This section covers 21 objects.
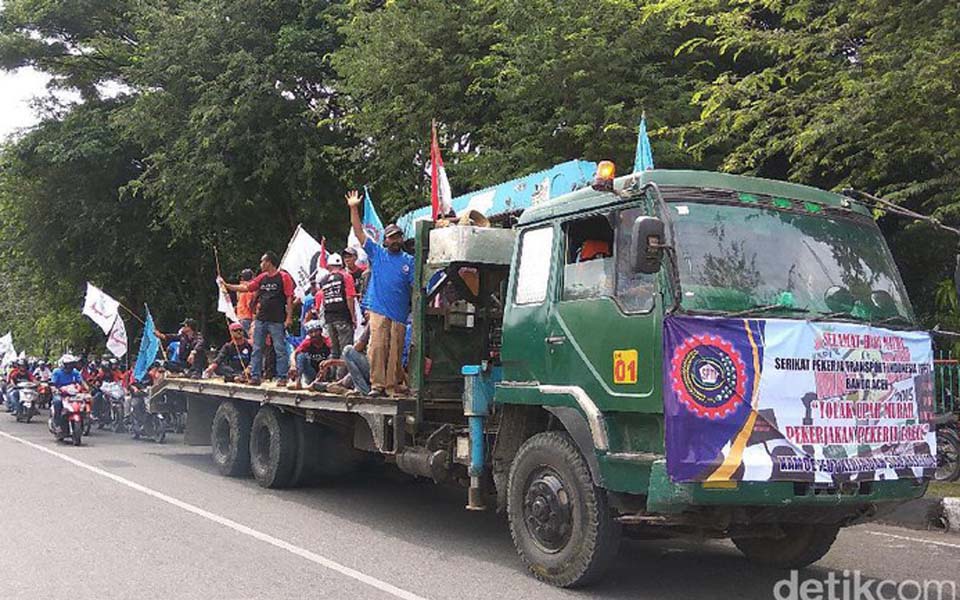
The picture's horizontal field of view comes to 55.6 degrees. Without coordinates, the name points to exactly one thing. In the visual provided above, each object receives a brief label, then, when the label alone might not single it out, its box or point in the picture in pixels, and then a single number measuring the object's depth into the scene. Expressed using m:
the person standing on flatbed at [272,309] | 11.11
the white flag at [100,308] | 19.53
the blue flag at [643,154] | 9.00
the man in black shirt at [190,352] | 14.23
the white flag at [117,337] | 20.19
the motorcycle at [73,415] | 15.51
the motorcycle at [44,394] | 20.81
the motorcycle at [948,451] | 10.85
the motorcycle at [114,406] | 19.06
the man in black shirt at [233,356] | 13.19
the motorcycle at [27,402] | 21.38
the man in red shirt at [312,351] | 10.91
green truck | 5.14
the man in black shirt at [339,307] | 10.25
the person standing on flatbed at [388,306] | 8.10
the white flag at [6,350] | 33.10
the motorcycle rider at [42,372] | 22.26
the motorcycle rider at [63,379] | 15.77
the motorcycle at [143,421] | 17.16
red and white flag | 10.63
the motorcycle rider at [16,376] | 22.96
